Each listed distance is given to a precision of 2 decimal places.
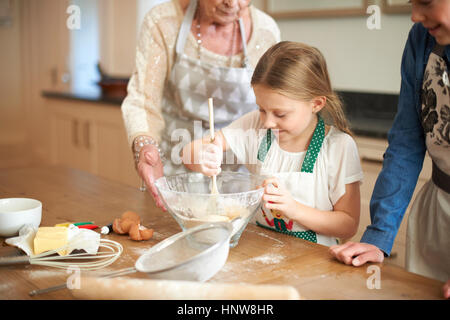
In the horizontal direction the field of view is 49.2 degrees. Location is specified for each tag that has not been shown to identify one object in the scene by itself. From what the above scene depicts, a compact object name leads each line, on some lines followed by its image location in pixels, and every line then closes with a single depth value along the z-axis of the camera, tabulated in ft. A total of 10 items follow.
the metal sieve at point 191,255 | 2.57
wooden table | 2.72
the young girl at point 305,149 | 4.04
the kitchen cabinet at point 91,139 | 10.71
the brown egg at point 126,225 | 3.59
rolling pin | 2.33
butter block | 3.16
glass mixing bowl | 3.27
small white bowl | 3.58
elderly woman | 5.35
